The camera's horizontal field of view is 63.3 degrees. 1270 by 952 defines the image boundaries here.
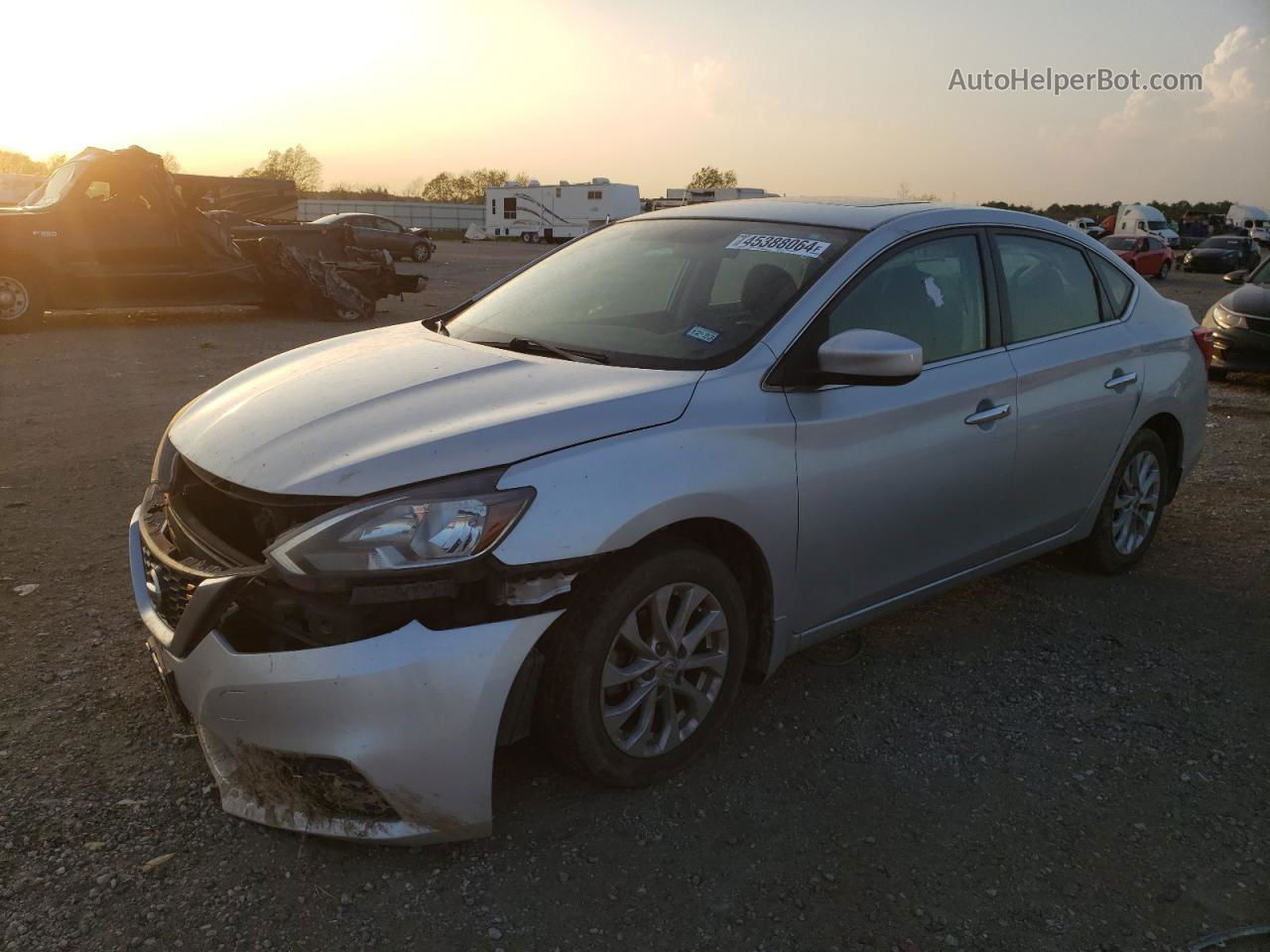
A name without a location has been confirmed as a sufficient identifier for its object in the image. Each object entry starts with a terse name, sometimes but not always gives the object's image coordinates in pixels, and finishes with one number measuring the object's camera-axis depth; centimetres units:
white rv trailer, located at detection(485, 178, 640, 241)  4731
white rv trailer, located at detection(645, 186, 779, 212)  4037
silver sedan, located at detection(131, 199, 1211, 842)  243
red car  2980
